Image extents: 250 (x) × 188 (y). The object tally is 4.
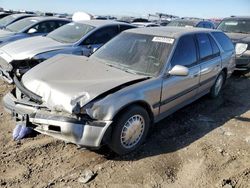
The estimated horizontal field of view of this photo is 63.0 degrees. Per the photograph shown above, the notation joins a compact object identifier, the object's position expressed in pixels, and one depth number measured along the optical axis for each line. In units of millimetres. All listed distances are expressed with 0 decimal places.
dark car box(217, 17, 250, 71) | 5719
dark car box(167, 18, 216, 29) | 8571
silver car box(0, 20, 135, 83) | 4243
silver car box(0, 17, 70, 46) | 6431
